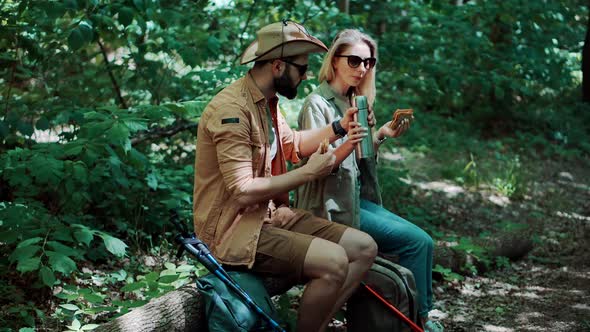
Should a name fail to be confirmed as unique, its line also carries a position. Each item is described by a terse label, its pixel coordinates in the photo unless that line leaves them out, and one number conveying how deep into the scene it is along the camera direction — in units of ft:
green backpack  10.00
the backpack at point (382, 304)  12.10
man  10.41
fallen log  10.04
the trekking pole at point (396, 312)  11.90
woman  12.92
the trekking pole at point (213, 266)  10.11
